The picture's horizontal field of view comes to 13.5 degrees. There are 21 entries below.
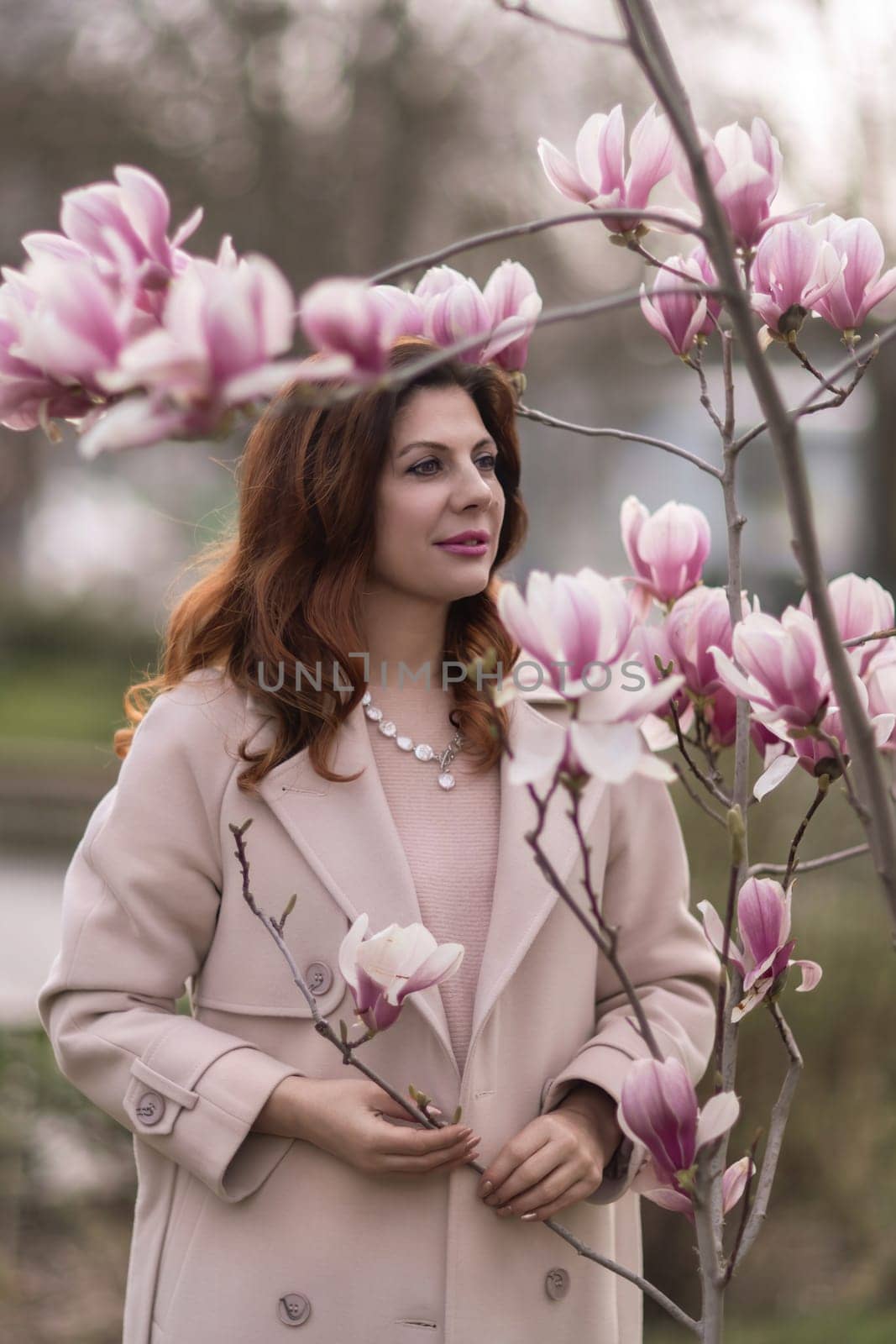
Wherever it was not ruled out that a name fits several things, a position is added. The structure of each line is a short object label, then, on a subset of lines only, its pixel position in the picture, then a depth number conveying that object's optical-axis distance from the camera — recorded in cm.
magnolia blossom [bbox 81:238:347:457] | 238
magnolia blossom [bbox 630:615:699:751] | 281
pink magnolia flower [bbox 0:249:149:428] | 253
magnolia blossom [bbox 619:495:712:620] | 300
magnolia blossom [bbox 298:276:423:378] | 245
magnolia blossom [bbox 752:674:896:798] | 282
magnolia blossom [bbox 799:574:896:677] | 289
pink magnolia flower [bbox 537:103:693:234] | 290
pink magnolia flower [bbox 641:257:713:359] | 296
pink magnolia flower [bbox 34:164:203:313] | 271
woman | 322
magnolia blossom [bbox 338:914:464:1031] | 294
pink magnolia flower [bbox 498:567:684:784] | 268
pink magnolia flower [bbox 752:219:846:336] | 290
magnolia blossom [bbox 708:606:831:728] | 277
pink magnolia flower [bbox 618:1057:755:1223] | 277
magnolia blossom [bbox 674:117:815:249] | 285
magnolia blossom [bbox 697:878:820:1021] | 287
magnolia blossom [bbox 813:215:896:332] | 292
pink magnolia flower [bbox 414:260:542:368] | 297
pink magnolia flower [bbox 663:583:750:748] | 290
